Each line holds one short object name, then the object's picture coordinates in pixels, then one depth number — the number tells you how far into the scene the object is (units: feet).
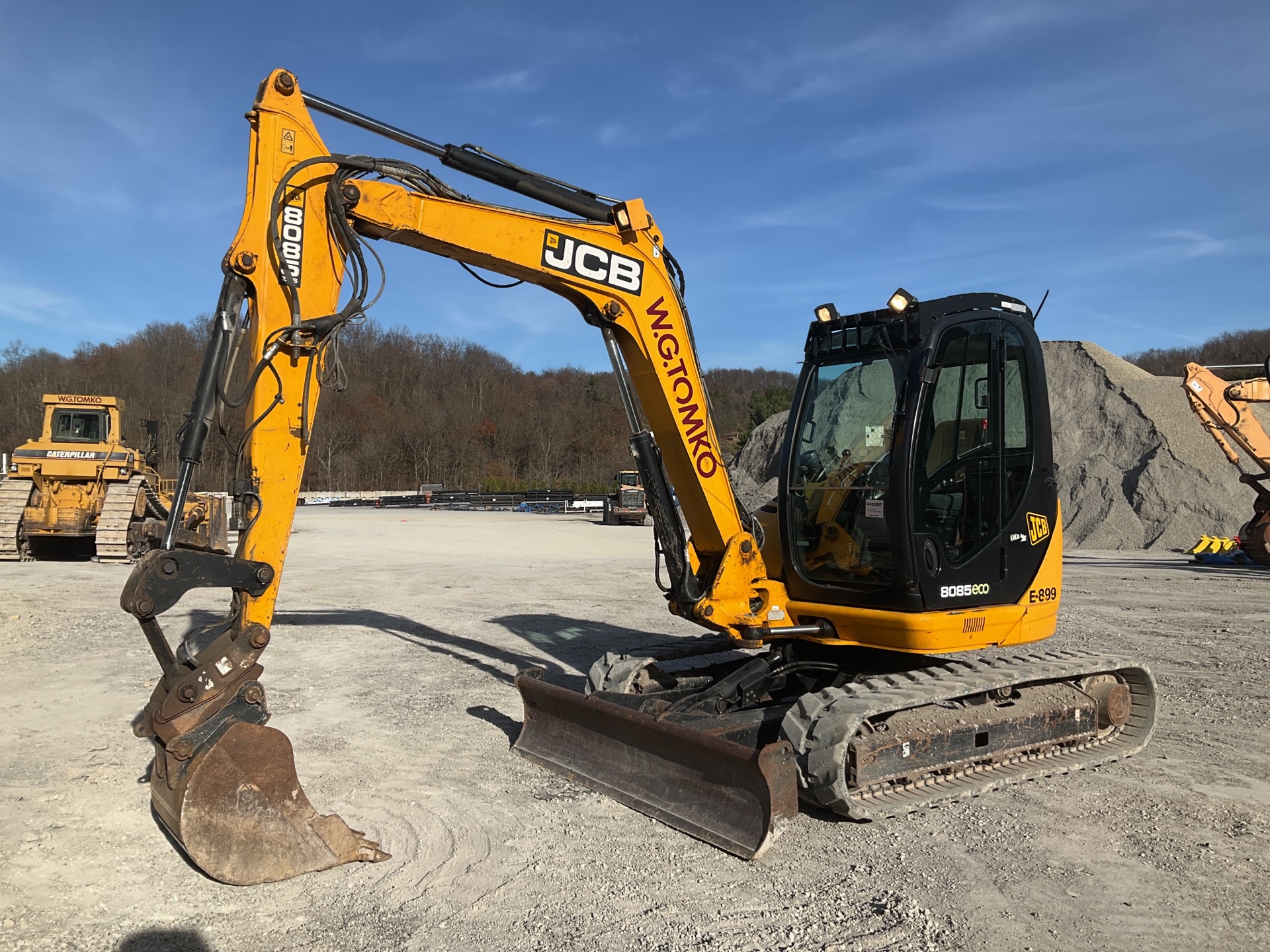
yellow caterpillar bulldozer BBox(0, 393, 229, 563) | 57.77
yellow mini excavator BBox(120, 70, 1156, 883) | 14.34
